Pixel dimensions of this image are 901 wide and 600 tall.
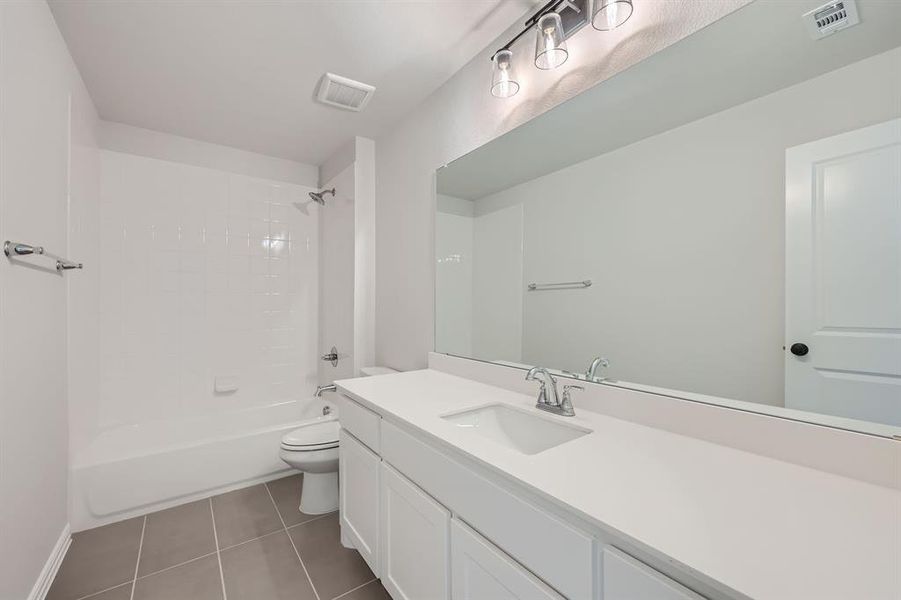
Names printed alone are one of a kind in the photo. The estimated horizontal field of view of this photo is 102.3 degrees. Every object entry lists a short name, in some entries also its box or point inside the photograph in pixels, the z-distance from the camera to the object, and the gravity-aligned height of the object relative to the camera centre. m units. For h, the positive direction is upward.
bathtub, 1.88 -0.94
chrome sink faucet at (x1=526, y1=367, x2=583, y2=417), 1.17 -0.33
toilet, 1.99 -0.90
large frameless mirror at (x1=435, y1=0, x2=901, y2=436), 0.75 +0.21
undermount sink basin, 1.15 -0.43
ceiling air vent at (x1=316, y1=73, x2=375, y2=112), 1.96 +1.18
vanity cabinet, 0.64 -0.56
